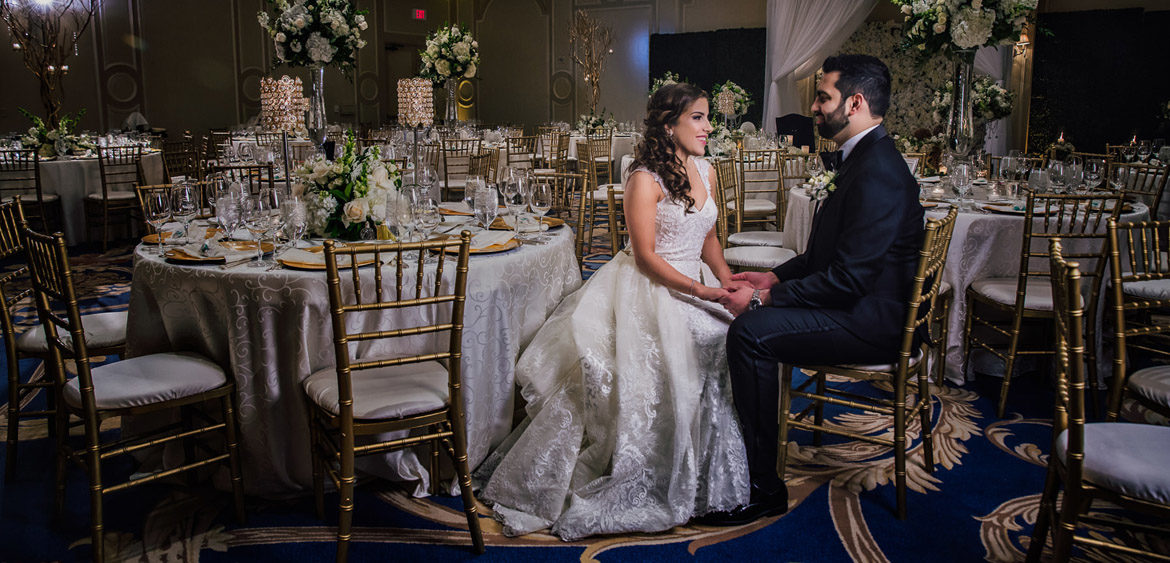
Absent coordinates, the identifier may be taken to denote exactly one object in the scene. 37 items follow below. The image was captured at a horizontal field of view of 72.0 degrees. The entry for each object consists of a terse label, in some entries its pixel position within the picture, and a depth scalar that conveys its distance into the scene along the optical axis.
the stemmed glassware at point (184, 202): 3.01
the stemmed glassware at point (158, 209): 2.95
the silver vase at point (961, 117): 4.61
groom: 2.57
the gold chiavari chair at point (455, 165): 7.99
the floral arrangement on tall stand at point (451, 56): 9.04
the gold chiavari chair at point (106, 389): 2.33
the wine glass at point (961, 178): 4.25
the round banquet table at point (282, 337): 2.56
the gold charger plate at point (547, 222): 3.41
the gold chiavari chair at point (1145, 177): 4.78
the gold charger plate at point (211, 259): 2.67
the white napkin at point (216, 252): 2.74
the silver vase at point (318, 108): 4.69
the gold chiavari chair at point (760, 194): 6.15
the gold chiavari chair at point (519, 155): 9.05
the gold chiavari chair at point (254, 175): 4.55
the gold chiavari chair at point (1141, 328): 2.23
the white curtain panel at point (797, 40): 9.82
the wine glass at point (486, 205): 3.24
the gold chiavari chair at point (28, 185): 6.72
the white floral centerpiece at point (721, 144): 7.45
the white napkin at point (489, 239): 3.01
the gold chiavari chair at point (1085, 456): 1.80
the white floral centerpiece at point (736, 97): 9.26
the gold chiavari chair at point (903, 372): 2.56
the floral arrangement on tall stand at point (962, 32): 4.27
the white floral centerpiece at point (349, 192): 2.97
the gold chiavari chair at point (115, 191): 7.19
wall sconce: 10.06
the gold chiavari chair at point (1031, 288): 3.52
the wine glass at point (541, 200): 3.27
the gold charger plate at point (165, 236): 3.03
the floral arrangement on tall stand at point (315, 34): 4.42
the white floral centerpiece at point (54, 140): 7.29
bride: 2.63
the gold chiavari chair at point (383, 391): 2.21
